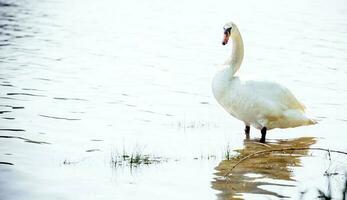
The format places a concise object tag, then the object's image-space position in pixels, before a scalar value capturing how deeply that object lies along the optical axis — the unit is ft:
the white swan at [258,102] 74.84
